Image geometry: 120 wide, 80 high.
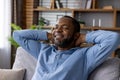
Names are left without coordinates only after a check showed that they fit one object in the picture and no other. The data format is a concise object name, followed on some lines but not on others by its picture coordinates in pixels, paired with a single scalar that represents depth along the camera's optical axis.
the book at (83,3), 4.26
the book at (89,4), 4.18
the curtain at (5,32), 4.06
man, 1.70
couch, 1.71
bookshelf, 4.17
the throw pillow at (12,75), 2.12
